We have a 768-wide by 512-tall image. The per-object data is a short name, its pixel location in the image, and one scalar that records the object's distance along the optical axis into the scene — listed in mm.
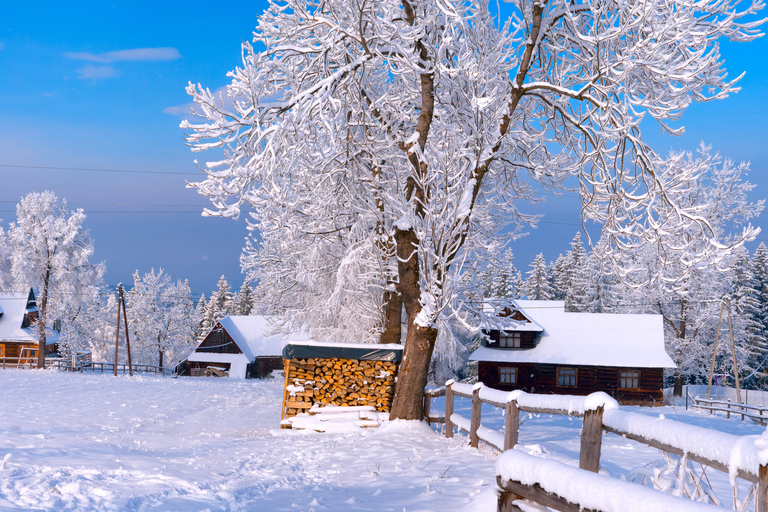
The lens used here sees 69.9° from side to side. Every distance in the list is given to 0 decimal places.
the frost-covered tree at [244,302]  75250
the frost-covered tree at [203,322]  67906
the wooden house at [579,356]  33281
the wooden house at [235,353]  49700
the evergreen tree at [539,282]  60062
